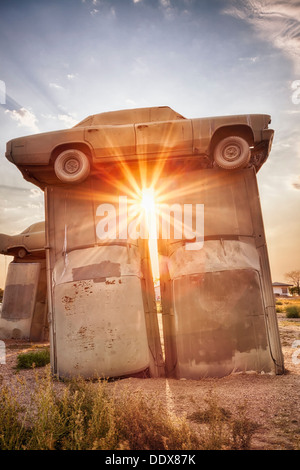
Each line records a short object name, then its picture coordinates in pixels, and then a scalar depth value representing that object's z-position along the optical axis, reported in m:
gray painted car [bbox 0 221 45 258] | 14.98
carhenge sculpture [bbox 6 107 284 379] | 6.79
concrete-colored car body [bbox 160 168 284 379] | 6.68
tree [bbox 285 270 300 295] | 79.71
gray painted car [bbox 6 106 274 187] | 7.41
